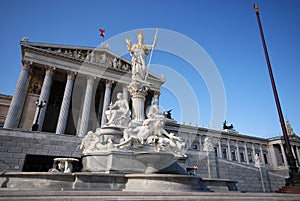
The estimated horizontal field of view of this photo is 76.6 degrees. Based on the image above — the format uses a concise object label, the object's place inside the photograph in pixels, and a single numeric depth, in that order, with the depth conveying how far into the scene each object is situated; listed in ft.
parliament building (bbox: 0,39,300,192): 50.39
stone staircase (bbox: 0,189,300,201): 11.65
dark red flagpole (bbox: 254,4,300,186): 29.30
